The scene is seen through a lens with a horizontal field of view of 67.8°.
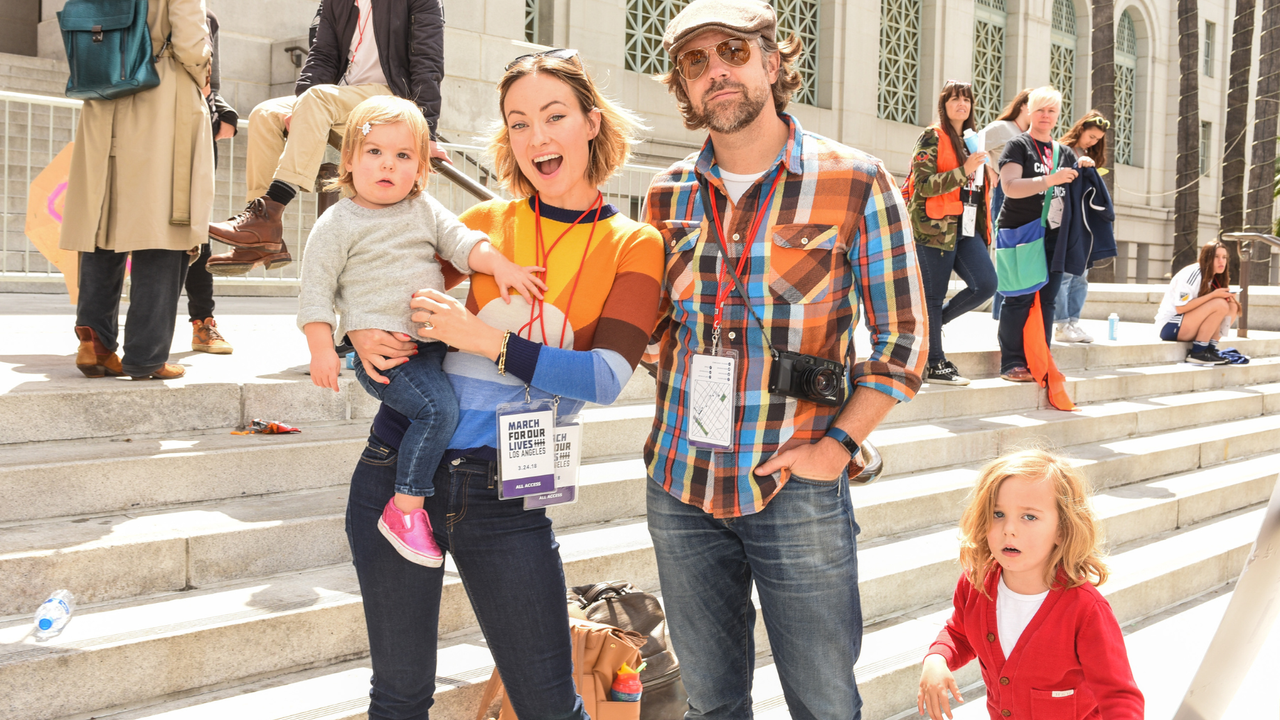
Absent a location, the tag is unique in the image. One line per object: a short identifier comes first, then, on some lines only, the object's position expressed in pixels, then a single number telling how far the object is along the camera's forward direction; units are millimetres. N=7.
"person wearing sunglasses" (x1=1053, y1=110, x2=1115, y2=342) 7625
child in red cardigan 2402
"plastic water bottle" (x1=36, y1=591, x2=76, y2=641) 2785
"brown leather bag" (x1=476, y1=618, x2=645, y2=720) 2672
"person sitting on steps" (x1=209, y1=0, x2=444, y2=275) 4598
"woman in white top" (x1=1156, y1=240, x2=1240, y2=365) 9727
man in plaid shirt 2174
